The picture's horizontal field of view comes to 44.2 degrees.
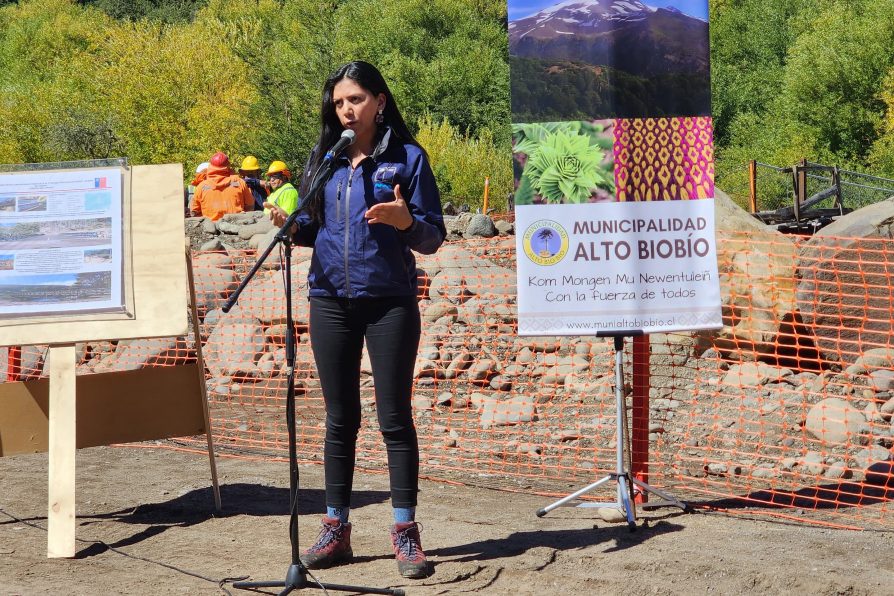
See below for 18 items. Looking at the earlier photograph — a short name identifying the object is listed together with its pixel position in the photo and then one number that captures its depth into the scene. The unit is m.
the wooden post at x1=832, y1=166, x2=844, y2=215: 18.45
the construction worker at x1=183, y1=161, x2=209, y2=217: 18.22
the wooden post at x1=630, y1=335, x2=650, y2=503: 5.46
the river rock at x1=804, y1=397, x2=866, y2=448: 6.72
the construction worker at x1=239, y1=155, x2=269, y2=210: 17.17
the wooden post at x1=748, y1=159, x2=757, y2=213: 20.28
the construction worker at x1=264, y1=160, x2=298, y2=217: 10.59
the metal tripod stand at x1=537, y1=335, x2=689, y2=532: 5.10
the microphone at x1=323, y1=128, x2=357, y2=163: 3.92
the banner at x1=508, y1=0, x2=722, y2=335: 5.05
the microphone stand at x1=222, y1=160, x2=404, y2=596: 3.90
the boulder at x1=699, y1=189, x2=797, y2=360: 8.56
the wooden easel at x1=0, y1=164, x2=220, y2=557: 5.05
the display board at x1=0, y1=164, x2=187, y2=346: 5.10
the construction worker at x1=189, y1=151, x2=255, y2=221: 16.80
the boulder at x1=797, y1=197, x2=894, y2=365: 8.11
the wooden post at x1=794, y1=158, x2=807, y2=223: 17.41
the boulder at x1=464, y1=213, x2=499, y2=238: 16.41
